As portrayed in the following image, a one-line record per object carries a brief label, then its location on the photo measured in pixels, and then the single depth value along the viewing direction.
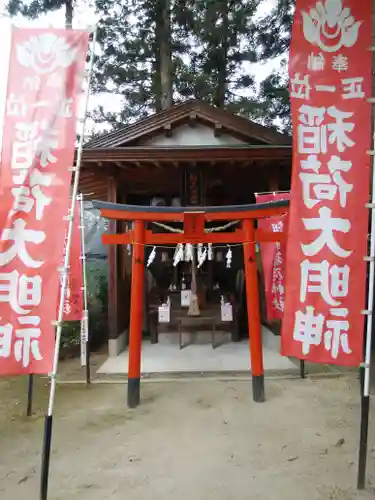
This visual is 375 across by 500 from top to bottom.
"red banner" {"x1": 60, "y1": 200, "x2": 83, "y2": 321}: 7.24
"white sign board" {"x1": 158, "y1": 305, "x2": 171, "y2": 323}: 9.52
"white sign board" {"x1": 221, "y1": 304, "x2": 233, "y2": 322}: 9.51
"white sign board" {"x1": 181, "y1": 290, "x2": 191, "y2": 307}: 9.54
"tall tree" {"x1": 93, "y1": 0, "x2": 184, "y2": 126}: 14.98
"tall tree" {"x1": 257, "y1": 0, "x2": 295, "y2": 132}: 15.23
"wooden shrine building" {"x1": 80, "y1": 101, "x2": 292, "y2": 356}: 8.27
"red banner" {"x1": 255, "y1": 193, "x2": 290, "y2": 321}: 7.45
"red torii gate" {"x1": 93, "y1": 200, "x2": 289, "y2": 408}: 6.62
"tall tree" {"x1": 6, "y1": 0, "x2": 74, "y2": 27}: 13.29
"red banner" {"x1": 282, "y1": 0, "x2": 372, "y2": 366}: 3.79
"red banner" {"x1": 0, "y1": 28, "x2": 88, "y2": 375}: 3.63
